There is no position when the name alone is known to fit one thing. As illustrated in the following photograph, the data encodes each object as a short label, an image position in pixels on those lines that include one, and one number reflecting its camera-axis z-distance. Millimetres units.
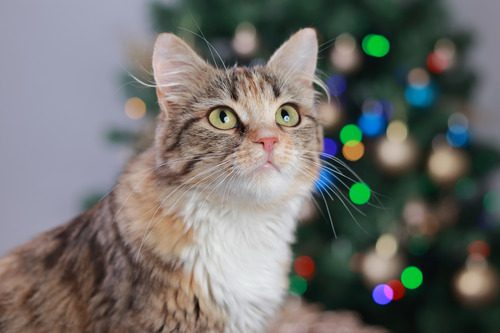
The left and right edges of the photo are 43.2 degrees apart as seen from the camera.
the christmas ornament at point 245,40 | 2129
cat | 1089
